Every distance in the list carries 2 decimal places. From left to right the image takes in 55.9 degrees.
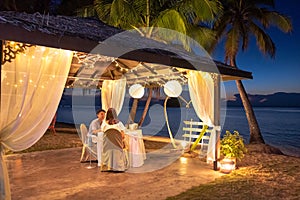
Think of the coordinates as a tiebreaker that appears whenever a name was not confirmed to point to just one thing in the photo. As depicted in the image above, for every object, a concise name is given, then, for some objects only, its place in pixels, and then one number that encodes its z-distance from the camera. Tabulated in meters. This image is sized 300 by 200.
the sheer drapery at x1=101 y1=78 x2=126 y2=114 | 8.52
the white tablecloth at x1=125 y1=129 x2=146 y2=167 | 5.80
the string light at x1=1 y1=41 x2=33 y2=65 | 3.13
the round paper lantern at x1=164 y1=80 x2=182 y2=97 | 7.61
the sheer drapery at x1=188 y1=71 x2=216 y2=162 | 5.80
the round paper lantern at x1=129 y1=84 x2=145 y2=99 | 8.20
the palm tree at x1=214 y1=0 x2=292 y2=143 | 11.98
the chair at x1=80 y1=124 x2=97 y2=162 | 5.96
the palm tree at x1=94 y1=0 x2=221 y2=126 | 9.88
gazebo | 3.06
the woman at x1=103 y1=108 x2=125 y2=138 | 5.51
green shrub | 5.48
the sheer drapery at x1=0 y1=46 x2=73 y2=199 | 3.08
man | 5.79
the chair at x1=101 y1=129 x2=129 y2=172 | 5.34
